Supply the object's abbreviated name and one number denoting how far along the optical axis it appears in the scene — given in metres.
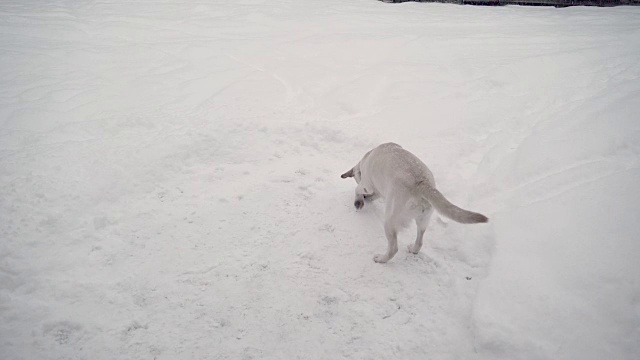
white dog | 2.34
